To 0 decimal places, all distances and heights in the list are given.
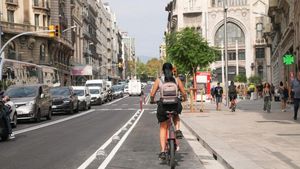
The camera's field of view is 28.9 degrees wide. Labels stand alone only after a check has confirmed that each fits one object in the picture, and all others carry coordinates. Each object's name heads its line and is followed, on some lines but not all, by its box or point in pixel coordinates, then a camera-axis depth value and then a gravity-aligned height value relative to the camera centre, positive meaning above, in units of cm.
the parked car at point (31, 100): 2542 -46
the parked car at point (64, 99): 3384 -55
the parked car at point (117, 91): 7355 -26
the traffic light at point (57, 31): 4110 +419
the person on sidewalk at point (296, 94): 2209 -30
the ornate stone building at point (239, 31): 11094 +1079
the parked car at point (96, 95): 5116 -51
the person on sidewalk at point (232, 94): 3181 -38
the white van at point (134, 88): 8419 +12
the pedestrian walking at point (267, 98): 2962 -58
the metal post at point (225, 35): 3897 +352
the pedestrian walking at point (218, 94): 3478 -39
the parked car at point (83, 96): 3975 -49
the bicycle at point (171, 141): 1003 -92
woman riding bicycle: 1039 -33
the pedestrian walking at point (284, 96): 3039 -50
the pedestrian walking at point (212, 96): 5325 -78
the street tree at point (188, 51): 4044 +262
